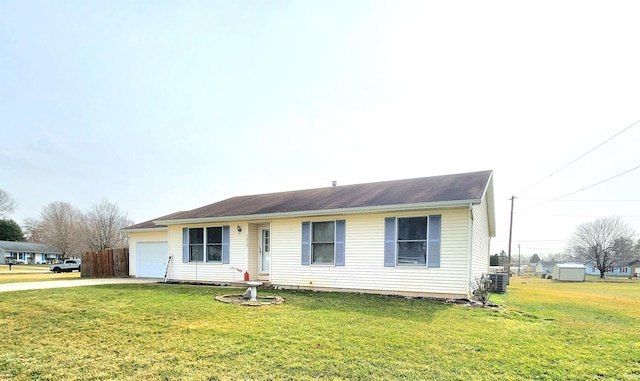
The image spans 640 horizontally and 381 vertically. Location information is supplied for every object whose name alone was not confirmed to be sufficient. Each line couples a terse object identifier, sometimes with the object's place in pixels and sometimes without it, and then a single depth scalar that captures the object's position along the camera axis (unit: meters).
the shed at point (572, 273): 34.19
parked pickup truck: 28.69
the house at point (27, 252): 49.84
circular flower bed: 7.85
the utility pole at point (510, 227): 26.36
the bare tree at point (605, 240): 46.25
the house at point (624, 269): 54.95
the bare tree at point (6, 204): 54.53
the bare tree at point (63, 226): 45.75
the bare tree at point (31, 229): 59.94
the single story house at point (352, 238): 9.01
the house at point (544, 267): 65.86
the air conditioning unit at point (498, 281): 12.70
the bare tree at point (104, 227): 36.97
